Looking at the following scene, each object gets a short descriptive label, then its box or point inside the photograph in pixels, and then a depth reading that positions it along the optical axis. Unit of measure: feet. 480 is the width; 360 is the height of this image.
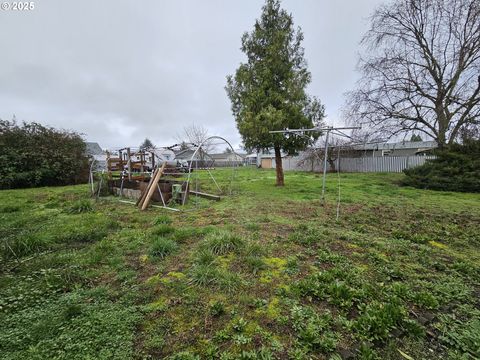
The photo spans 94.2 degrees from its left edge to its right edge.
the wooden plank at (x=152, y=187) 22.03
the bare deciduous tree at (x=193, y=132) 139.37
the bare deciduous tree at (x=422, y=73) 36.86
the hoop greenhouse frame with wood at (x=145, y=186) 23.04
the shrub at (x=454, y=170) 31.94
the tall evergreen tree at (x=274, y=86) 30.27
